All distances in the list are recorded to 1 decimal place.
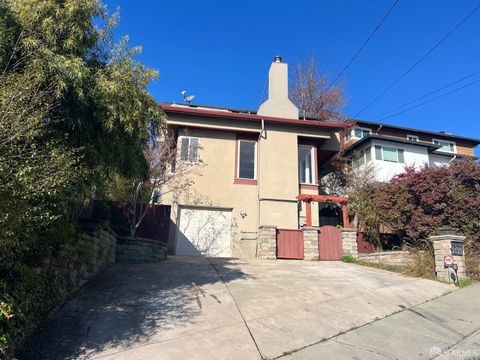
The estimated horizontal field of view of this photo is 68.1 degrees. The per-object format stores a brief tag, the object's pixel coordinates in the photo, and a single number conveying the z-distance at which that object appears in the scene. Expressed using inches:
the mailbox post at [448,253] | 396.8
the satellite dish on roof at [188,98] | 807.0
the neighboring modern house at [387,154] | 924.6
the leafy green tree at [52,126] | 175.0
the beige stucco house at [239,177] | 592.1
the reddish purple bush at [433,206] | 454.6
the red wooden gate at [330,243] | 538.6
